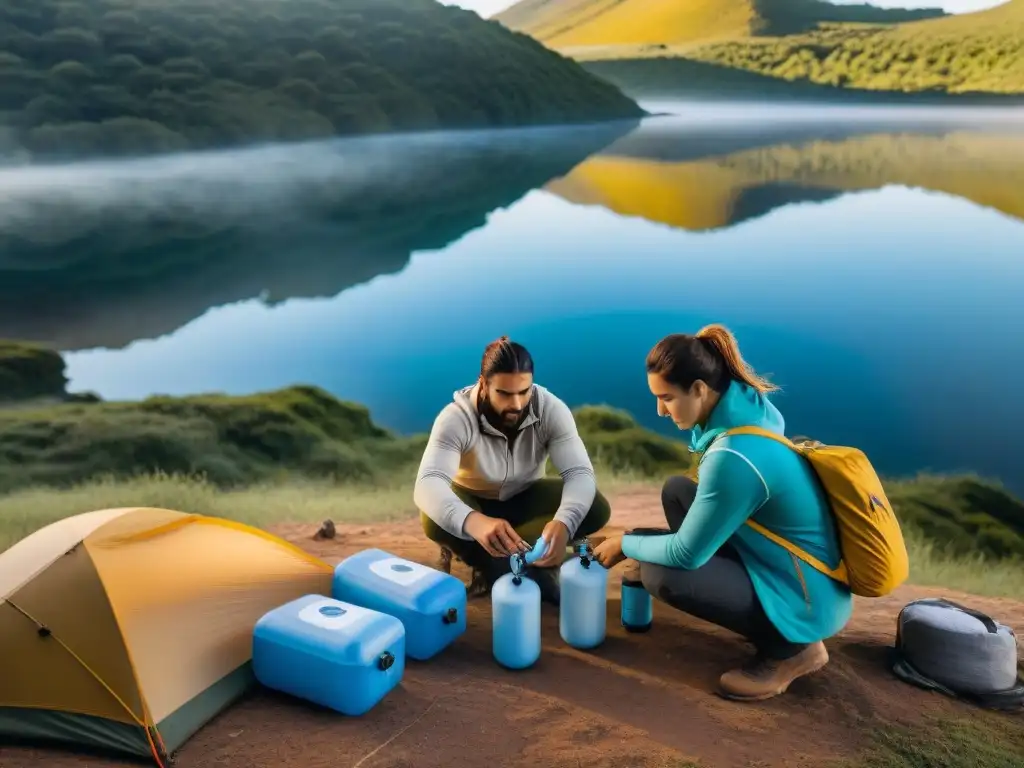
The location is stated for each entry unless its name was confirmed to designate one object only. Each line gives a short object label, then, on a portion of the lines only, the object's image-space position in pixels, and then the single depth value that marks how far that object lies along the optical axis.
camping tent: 3.06
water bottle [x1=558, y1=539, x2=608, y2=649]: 3.60
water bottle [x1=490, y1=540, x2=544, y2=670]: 3.43
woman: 2.95
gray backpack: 3.31
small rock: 5.82
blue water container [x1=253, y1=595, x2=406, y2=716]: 3.09
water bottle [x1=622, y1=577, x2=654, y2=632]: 3.79
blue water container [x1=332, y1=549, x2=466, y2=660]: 3.53
